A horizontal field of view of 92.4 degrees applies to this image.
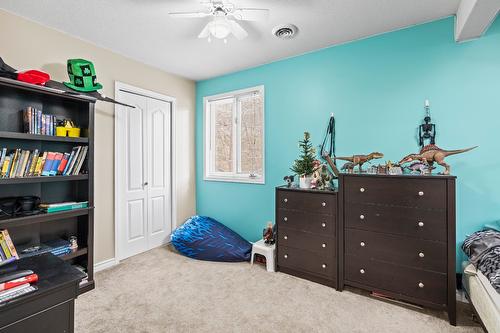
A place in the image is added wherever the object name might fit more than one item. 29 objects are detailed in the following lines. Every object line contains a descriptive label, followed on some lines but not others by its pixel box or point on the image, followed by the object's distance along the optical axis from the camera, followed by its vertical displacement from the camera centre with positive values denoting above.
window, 3.47 +0.47
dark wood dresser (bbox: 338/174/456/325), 1.92 -0.62
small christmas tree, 2.69 +0.05
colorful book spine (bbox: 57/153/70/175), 2.29 +0.02
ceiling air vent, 2.38 +1.38
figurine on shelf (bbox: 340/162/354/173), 2.46 -0.01
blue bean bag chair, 3.04 -1.01
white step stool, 2.78 -1.02
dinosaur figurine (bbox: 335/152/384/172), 2.38 +0.08
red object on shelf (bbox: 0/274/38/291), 1.10 -0.55
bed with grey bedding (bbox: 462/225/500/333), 1.51 -0.78
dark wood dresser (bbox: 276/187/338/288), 2.41 -0.72
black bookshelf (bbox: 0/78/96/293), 2.06 -0.13
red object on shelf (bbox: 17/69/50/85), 1.96 +0.74
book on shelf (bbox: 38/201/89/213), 2.18 -0.38
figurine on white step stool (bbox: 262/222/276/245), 2.98 -0.87
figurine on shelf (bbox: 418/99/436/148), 2.29 +0.35
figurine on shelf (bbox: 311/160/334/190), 2.61 -0.13
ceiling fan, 1.94 +1.24
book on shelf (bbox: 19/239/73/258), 2.11 -0.75
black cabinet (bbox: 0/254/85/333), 1.06 -0.65
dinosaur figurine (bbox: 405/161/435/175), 2.09 -0.02
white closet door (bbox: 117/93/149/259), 3.10 -0.15
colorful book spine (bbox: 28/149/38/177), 2.09 +0.02
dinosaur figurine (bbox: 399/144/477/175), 2.02 +0.10
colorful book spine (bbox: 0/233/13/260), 1.91 -0.65
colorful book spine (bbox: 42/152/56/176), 2.18 +0.03
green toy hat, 2.35 +0.91
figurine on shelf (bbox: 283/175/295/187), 2.84 -0.16
